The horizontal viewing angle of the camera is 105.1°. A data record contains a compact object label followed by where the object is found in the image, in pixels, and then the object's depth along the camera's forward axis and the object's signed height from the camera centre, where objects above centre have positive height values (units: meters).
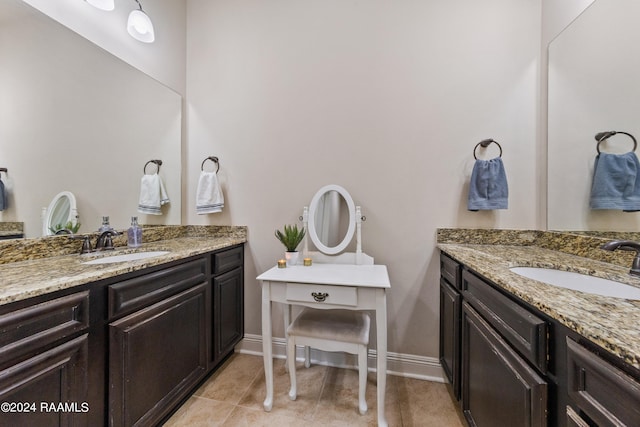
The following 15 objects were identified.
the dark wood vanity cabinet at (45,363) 0.71 -0.48
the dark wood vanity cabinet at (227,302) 1.65 -0.65
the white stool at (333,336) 1.31 -0.67
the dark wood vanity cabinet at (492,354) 0.69 -0.52
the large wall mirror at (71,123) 1.16 +0.52
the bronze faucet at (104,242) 1.43 -0.18
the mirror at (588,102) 1.10 +0.57
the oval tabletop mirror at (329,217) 1.79 -0.04
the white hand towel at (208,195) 1.95 +0.14
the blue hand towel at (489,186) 1.54 +0.17
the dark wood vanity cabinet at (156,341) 1.01 -0.64
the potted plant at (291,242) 1.70 -0.21
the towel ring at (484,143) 1.60 +0.46
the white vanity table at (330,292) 1.27 -0.43
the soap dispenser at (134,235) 1.59 -0.15
